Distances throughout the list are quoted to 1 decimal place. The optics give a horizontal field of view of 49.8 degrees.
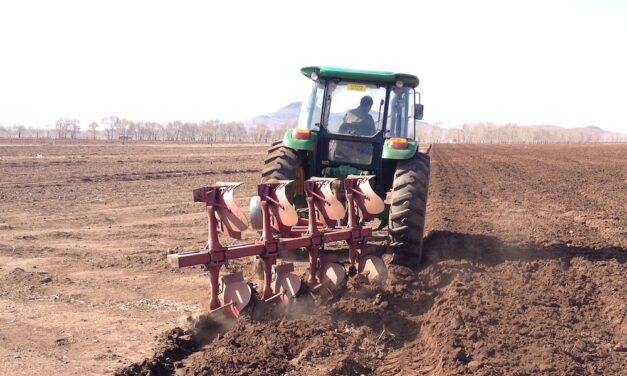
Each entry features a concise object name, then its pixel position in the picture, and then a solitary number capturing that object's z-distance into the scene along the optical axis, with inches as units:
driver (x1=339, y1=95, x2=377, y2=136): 326.3
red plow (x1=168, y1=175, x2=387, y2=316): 217.9
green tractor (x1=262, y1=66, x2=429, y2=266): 313.4
